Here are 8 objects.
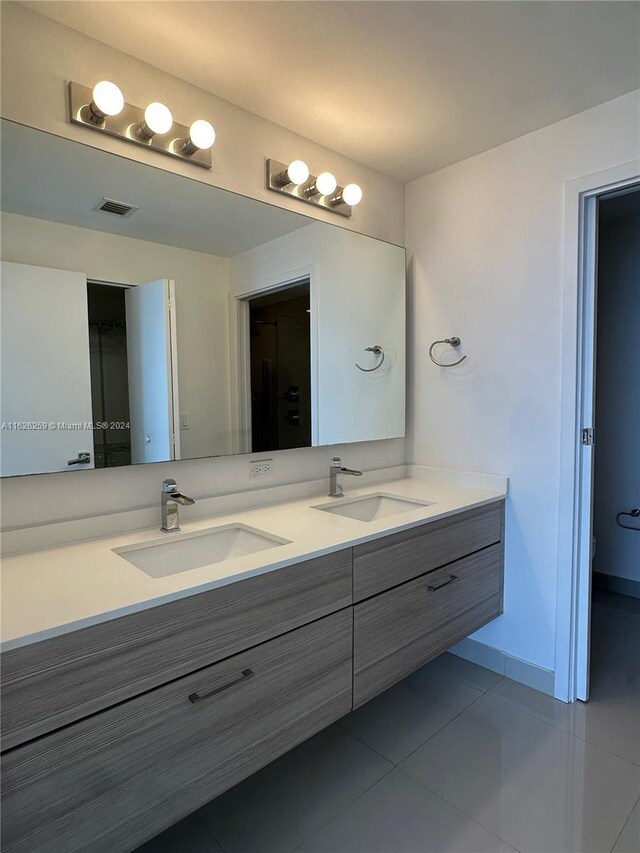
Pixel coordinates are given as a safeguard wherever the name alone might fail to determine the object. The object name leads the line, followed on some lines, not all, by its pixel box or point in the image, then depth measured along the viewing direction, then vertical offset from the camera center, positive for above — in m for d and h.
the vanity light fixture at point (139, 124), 1.37 +0.83
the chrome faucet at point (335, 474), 2.06 -0.33
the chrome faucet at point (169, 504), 1.54 -0.34
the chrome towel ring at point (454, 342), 2.23 +0.25
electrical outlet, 1.88 -0.28
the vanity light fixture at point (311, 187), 1.85 +0.84
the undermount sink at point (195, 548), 1.45 -0.47
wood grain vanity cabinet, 0.95 -0.70
